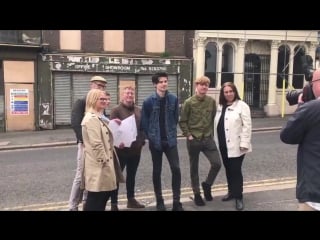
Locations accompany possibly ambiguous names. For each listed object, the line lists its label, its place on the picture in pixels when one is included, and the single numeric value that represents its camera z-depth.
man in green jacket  4.23
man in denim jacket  3.92
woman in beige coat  3.20
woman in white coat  4.06
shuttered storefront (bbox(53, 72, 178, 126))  13.58
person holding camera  2.36
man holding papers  3.98
